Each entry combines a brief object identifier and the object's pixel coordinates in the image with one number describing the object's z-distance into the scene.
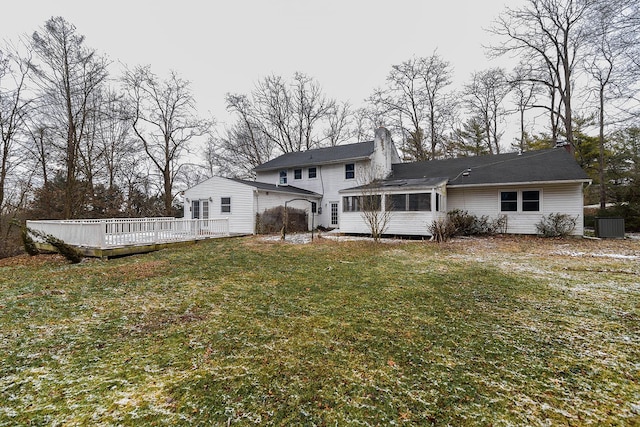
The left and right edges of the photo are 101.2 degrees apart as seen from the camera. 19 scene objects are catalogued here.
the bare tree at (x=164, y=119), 19.94
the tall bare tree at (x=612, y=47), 7.97
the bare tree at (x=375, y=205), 12.62
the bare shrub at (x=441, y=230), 11.80
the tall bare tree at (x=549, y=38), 16.48
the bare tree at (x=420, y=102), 23.31
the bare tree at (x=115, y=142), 18.54
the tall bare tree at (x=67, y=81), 13.20
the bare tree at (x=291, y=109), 26.45
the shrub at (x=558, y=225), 12.29
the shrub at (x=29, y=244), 9.10
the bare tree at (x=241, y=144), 26.24
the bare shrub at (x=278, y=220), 15.28
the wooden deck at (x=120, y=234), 8.62
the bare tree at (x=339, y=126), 27.27
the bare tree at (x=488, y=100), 22.28
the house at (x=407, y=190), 12.53
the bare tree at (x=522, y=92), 19.48
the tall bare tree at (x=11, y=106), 12.52
